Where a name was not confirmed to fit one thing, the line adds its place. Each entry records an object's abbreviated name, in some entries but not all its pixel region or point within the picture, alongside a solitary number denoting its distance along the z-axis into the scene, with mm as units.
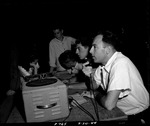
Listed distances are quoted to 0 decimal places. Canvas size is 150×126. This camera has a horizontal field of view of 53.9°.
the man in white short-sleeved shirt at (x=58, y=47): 4039
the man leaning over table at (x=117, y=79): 1384
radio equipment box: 1177
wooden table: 1265
